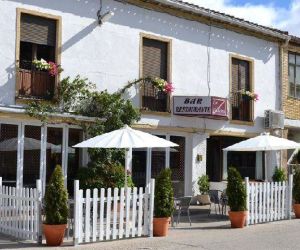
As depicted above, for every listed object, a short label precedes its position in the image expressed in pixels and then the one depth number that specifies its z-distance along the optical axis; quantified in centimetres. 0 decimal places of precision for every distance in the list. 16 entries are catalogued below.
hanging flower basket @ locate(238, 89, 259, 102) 1997
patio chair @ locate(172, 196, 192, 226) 1288
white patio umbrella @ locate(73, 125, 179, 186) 1119
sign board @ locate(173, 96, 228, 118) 1738
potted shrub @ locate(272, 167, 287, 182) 2116
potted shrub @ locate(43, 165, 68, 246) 996
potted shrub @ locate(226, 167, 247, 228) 1292
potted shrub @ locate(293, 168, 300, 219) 1505
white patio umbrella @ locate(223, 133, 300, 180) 1503
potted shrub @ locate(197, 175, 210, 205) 1845
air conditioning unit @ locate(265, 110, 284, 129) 2075
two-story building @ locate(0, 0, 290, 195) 1415
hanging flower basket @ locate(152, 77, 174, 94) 1672
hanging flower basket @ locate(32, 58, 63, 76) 1413
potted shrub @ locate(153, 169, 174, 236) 1130
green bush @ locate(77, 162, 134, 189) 1442
